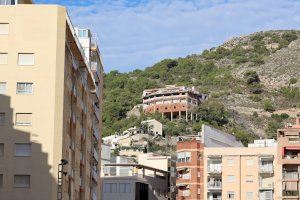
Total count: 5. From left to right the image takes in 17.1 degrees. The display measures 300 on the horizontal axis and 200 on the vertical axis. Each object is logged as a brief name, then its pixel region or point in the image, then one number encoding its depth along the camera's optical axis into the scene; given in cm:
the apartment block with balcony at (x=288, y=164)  13450
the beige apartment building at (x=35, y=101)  7138
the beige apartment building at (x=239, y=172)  13850
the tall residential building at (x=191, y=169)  14700
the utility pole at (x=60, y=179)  6959
